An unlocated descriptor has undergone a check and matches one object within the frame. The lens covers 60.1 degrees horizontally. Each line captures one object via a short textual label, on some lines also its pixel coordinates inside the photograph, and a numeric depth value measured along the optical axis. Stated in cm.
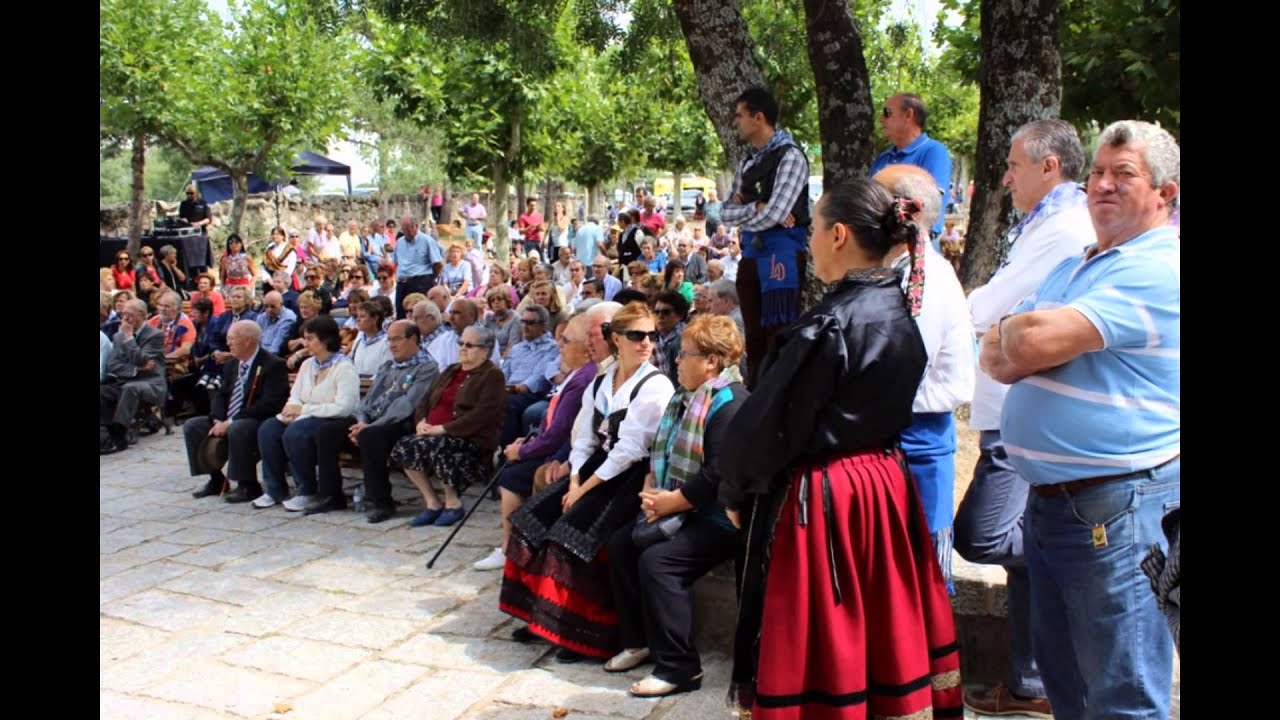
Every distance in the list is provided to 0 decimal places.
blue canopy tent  2980
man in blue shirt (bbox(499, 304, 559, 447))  773
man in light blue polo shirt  249
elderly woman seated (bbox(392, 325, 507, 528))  690
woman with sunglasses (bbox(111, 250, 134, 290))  1563
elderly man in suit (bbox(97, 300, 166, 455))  972
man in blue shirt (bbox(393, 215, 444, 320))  1388
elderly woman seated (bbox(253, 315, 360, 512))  757
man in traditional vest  566
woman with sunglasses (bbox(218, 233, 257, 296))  1717
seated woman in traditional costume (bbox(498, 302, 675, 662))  475
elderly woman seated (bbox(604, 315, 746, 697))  436
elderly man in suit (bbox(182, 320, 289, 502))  791
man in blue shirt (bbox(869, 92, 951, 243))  570
